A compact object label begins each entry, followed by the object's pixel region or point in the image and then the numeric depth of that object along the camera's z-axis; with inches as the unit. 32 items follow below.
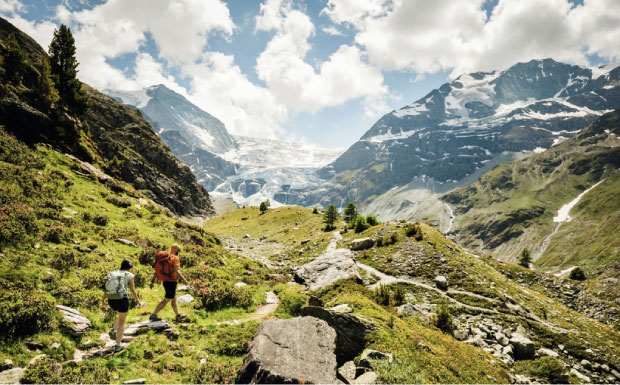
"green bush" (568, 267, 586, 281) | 2151.8
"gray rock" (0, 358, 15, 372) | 339.9
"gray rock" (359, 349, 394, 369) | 491.5
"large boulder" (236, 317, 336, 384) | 392.8
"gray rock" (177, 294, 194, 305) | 690.0
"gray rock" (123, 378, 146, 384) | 382.9
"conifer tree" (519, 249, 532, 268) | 3618.9
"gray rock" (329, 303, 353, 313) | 622.9
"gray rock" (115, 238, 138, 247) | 874.8
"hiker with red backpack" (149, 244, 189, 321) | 575.2
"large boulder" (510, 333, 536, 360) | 757.9
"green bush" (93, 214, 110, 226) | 924.6
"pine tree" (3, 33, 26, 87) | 1449.3
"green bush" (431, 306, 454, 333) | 789.6
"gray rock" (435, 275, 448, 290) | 1141.1
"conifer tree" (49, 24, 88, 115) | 2049.7
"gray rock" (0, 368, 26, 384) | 328.2
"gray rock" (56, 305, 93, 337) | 445.4
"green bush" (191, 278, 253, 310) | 711.1
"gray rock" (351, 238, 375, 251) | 1685.5
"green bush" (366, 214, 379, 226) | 2392.5
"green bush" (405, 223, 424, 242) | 1525.3
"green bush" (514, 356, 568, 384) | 665.6
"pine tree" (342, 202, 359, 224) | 3425.2
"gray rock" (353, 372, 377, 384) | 437.1
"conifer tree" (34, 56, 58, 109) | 1357.0
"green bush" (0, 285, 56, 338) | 388.1
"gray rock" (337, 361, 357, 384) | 454.0
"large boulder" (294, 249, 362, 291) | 997.8
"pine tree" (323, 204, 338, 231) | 3004.9
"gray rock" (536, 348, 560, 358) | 789.9
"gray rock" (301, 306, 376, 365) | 543.5
